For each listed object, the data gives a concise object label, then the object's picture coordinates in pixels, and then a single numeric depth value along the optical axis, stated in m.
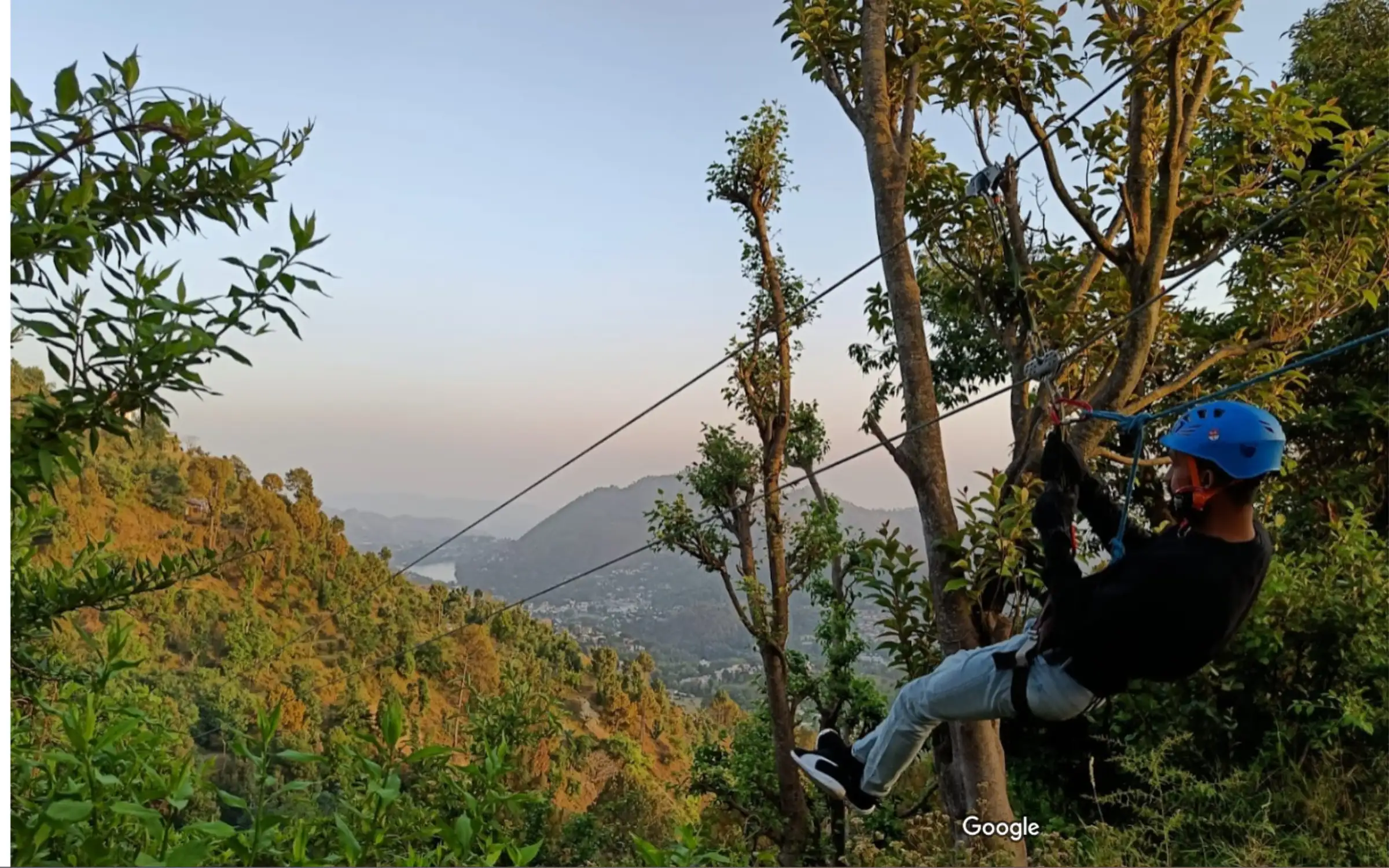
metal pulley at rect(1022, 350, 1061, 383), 2.52
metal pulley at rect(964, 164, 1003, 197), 3.04
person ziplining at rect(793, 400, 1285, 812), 1.74
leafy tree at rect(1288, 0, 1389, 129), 5.82
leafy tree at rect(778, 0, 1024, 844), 3.54
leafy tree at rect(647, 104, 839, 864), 6.57
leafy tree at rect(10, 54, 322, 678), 1.31
